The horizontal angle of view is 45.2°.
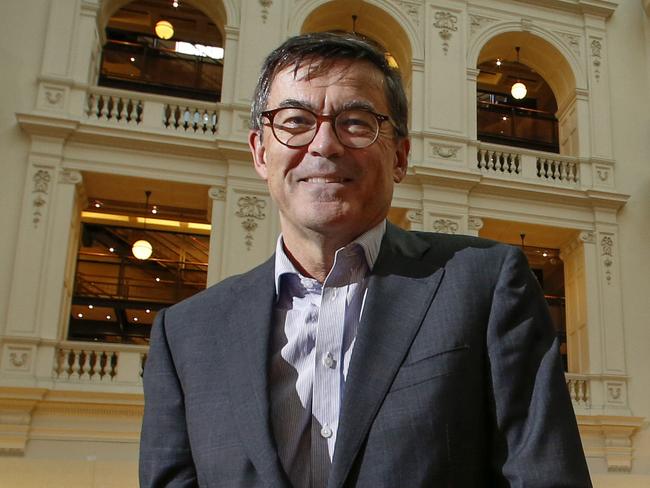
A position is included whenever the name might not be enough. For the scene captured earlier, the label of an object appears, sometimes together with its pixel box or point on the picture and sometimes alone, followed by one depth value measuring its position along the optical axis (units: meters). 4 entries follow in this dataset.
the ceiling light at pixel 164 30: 14.16
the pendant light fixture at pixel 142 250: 13.12
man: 1.46
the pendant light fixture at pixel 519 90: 14.79
